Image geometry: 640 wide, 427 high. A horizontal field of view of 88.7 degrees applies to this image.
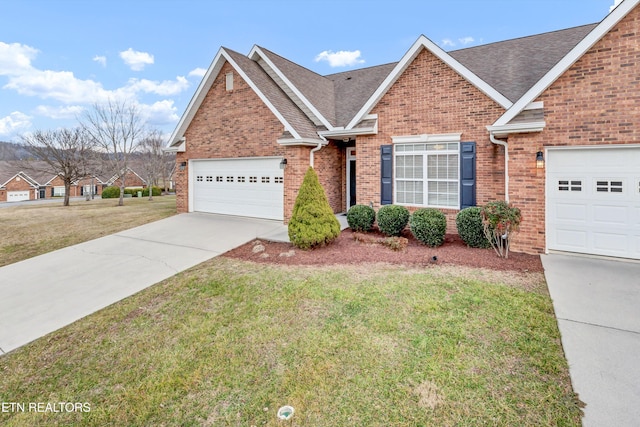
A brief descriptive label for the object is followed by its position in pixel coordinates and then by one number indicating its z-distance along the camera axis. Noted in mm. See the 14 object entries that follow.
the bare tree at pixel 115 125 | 22406
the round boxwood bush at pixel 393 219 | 9312
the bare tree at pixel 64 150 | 22781
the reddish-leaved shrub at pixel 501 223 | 7449
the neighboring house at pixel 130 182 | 67725
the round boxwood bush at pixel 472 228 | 8008
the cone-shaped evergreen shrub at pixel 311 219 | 8336
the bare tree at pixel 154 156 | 42188
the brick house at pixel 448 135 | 7055
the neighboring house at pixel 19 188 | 58906
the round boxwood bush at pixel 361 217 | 10016
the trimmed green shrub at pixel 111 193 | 38250
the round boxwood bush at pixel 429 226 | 8320
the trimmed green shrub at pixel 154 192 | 42000
